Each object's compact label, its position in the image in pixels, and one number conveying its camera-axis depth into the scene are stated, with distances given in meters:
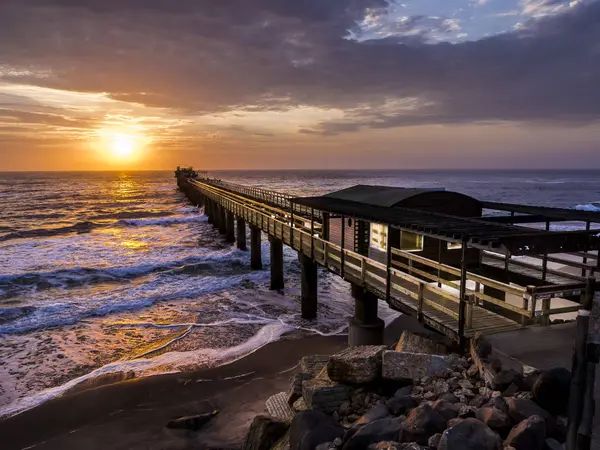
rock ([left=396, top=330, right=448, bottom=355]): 8.14
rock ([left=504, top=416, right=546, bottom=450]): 5.27
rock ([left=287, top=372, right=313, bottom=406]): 9.05
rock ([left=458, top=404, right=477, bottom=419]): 6.04
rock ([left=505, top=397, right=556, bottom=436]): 5.69
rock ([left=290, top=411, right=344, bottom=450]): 6.39
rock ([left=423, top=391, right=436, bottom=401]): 6.86
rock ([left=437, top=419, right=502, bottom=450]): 5.22
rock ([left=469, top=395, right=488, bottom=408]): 6.28
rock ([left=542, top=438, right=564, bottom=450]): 5.40
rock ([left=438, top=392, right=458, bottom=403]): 6.56
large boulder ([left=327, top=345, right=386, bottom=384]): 7.83
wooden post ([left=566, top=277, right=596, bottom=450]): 4.91
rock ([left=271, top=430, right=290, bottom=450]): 7.16
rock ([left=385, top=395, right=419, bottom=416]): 6.82
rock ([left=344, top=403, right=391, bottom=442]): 6.64
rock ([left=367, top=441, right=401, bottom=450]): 5.56
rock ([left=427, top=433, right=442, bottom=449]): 5.54
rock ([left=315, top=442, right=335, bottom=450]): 6.20
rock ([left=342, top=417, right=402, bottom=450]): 6.02
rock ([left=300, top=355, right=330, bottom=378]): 9.23
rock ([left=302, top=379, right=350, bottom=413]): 7.77
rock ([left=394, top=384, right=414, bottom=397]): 7.23
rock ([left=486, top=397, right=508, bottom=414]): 5.98
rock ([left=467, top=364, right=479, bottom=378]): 7.03
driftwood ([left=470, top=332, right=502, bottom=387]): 6.69
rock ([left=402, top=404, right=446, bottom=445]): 5.72
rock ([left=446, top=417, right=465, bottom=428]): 5.70
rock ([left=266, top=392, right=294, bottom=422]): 8.83
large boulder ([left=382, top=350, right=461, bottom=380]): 7.39
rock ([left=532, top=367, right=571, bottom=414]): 5.96
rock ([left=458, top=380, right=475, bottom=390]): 6.81
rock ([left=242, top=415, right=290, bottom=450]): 7.78
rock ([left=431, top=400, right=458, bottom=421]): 6.05
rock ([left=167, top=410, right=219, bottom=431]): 9.76
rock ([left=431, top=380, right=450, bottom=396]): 6.88
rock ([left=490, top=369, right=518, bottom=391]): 6.45
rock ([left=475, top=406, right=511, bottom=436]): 5.66
